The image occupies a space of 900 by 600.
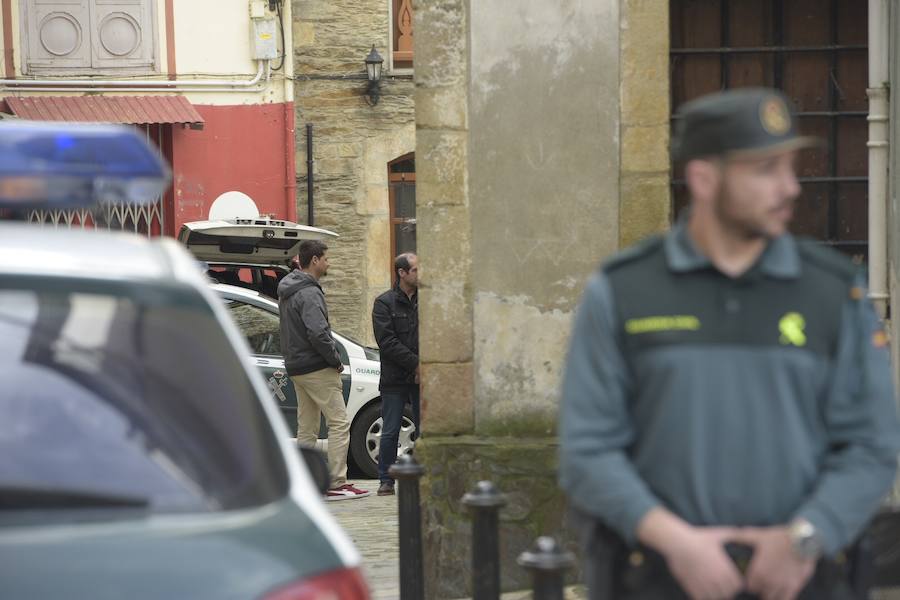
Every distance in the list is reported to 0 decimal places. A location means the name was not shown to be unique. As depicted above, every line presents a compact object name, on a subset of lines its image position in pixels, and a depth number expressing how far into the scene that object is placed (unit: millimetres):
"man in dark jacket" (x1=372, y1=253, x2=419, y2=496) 23062
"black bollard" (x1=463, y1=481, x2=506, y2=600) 10656
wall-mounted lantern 40375
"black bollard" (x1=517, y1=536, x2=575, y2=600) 8133
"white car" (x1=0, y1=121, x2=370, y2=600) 5719
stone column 14875
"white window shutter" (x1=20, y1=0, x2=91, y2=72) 39594
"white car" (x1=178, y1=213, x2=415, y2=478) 25484
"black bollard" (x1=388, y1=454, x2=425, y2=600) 13187
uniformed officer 6242
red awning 38719
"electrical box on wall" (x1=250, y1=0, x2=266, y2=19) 40531
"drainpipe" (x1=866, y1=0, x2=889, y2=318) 15008
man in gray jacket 23281
